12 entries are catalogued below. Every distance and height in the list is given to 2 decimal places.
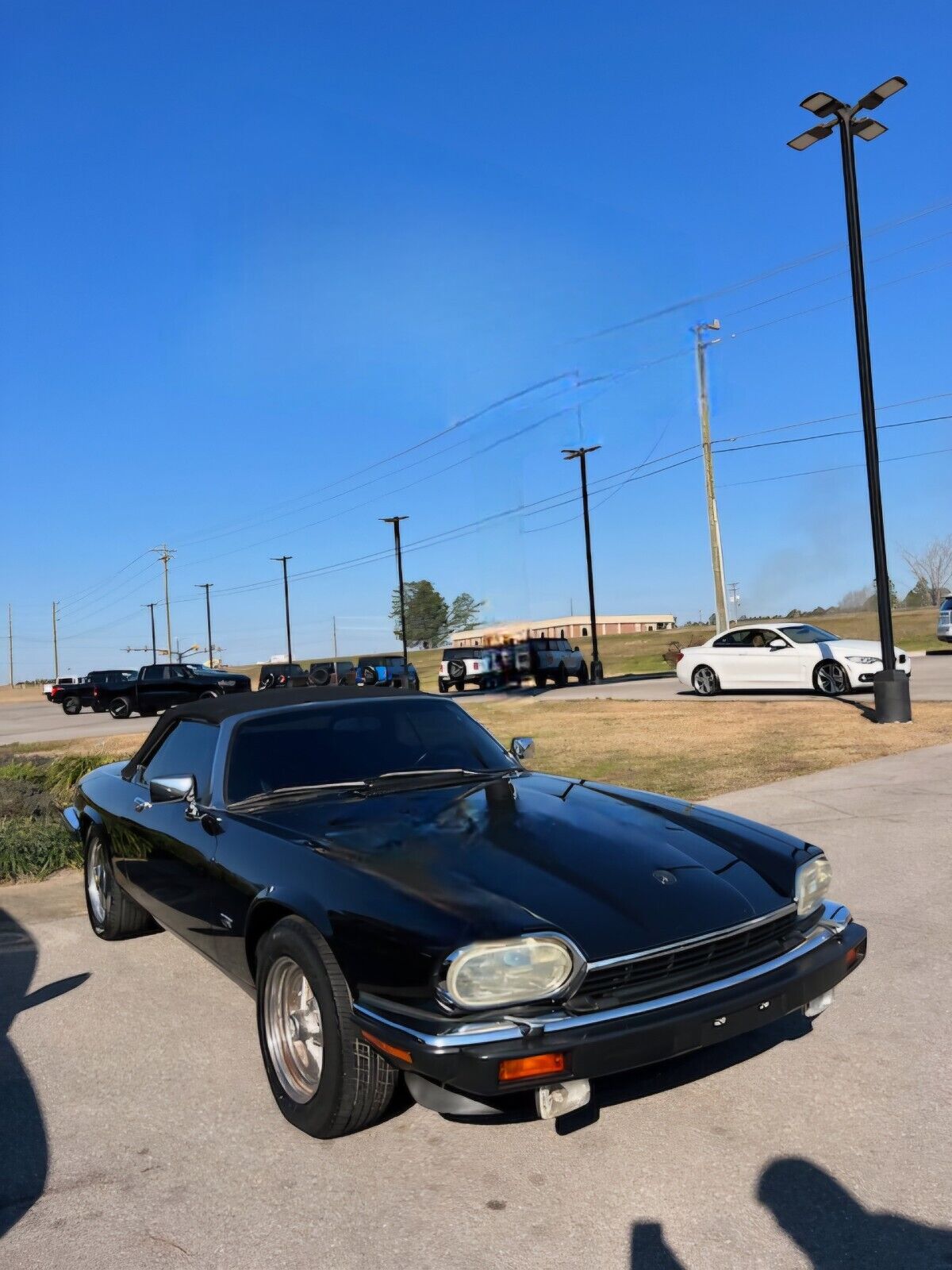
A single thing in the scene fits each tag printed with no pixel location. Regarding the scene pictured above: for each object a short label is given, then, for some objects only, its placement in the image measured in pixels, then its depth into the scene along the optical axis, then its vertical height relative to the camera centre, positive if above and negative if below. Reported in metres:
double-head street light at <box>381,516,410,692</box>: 49.76 +6.62
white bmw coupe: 17.53 -0.22
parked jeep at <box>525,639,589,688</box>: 34.47 +0.06
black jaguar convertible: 2.73 -0.76
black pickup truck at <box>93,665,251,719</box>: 32.06 +0.02
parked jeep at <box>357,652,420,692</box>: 36.94 +0.15
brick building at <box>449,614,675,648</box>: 40.47 +3.52
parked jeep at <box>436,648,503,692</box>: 36.78 +0.02
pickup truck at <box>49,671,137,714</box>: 35.75 +0.19
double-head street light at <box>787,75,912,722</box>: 13.05 +4.02
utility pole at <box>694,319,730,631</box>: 31.73 +4.30
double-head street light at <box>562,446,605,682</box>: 38.28 +6.27
